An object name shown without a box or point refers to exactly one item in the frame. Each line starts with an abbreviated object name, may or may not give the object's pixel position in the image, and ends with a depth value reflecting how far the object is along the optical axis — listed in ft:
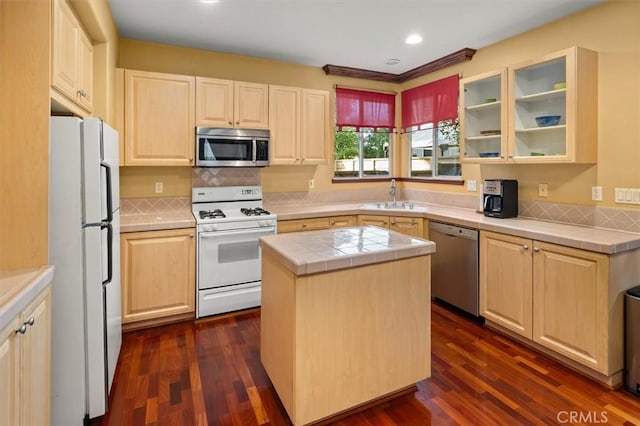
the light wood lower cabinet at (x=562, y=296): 7.63
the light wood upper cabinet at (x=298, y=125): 12.96
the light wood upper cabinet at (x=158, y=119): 10.82
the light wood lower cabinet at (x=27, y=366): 4.05
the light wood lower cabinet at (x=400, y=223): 12.38
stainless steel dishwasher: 10.67
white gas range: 10.93
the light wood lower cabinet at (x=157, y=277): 10.08
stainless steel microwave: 11.65
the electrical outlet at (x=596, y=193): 9.32
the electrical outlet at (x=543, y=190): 10.56
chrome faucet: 15.15
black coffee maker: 10.78
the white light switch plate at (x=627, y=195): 8.61
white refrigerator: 5.91
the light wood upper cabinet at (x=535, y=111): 9.04
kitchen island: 6.09
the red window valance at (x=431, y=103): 13.78
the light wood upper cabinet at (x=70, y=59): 6.11
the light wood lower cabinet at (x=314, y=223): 12.42
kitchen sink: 13.10
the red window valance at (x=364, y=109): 15.28
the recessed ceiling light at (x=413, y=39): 11.53
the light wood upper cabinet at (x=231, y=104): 11.68
